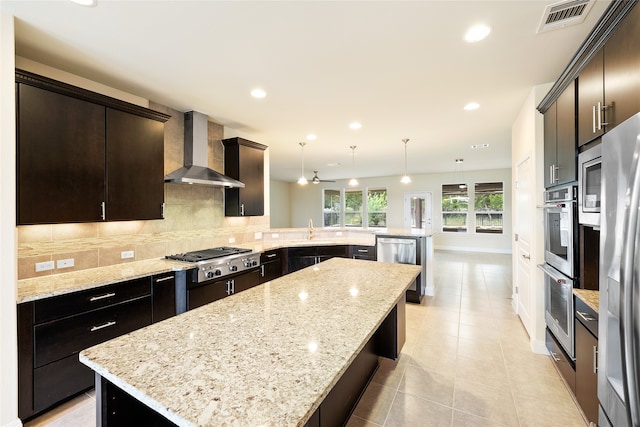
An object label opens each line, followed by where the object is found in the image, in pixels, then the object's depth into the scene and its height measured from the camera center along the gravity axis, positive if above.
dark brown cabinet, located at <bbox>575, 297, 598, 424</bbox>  1.57 -0.93
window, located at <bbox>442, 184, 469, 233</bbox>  8.78 +0.19
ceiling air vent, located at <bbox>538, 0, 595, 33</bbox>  1.61 +1.26
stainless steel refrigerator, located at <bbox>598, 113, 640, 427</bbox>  0.80 -0.22
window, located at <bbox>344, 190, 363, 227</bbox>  10.48 +0.20
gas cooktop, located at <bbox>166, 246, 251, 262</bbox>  2.93 -0.48
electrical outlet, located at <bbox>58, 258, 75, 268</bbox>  2.32 -0.43
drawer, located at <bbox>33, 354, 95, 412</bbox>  1.83 -1.21
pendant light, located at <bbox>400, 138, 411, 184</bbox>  4.62 +1.29
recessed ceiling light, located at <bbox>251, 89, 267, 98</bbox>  2.78 +1.27
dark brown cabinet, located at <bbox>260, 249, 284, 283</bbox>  3.80 -0.77
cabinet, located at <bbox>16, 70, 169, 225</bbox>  1.94 +0.50
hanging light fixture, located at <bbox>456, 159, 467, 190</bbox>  8.71 +1.07
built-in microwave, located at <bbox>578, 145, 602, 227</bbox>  1.60 +0.17
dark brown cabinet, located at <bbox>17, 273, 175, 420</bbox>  1.78 -0.89
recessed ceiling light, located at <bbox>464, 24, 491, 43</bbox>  1.81 +1.26
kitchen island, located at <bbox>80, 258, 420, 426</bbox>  0.73 -0.52
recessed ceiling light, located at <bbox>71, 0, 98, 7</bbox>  1.57 +1.26
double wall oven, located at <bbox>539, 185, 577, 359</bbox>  1.98 -0.40
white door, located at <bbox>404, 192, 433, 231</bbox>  9.17 +0.09
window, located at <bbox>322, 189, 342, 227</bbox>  10.89 +0.20
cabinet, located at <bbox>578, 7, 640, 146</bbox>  1.36 +0.76
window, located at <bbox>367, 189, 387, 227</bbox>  9.95 +0.22
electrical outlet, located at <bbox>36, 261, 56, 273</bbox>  2.19 -0.43
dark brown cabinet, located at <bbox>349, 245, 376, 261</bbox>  4.52 -0.67
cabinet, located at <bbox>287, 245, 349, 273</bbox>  4.36 -0.70
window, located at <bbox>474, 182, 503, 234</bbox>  8.38 +0.20
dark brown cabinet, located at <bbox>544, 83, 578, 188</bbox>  2.04 +0.61
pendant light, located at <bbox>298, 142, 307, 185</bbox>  4.75 +1.31
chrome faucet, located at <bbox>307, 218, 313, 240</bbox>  5.02 -0.39
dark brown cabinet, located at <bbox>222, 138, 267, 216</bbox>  3.82 +0.58
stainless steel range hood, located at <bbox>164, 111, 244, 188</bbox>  3.24 +0.80
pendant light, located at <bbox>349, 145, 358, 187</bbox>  5.03 +1.34
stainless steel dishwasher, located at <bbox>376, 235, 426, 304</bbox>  4.12 -0.64
